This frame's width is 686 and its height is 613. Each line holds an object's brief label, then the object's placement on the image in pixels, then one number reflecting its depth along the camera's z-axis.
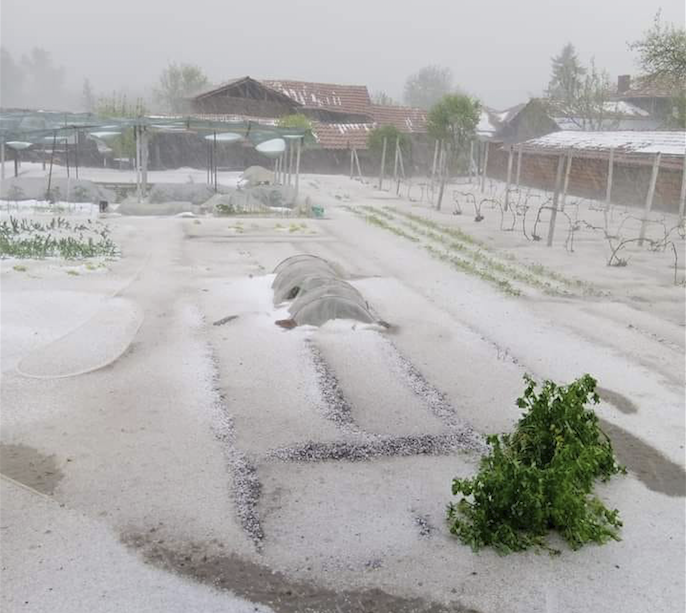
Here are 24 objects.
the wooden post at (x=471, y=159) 27.91
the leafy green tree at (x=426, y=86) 105.25
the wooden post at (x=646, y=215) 13.51
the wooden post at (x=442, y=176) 19.33
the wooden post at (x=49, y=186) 17.92
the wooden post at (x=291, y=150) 20.82
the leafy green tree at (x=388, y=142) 29.55
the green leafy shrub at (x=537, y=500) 4.07
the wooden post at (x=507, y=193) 19.50
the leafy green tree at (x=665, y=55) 23.02
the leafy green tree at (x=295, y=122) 29.58
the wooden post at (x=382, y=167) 26.22
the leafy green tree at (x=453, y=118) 26.17
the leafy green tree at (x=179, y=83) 64.62
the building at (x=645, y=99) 43.72
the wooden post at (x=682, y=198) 15.97
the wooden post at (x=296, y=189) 19.38
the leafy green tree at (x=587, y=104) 41.75
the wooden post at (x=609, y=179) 18.47
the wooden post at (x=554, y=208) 13.41
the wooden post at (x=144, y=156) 19.30
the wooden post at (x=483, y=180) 25.56
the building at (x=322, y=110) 34.81
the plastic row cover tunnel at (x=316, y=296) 8.19
